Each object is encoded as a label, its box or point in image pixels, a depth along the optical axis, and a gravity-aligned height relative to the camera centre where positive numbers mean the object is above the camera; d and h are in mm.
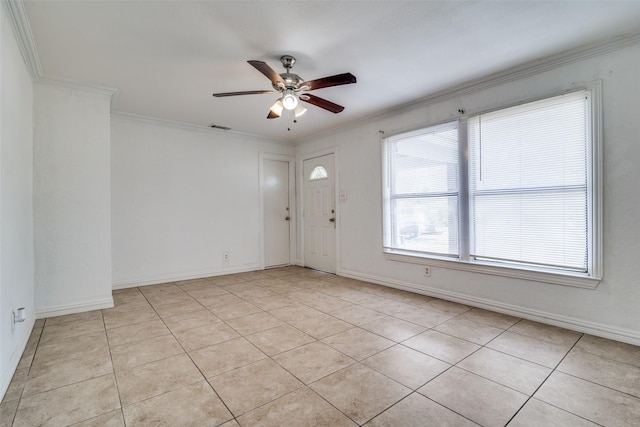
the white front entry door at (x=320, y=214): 5109 -43
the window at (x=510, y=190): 2609 +194
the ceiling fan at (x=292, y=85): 2359 +1068
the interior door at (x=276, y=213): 5535 -14
